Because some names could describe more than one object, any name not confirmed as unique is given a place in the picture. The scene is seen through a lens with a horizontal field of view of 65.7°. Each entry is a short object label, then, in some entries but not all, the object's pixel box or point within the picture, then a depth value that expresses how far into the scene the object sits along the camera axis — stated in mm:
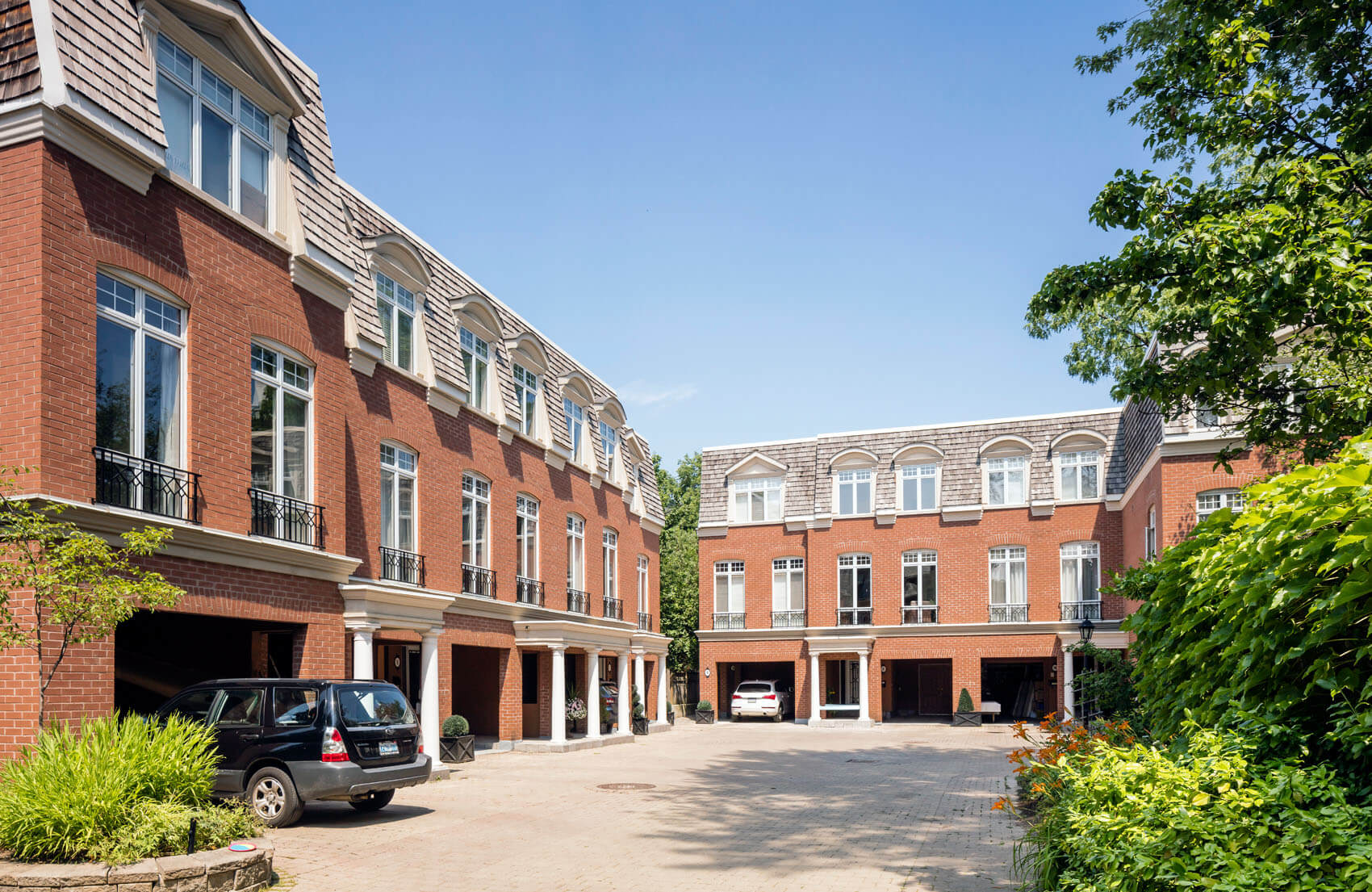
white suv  40031
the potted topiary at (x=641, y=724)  32219
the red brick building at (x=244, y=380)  11820
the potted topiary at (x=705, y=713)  40969
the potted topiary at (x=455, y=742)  20859
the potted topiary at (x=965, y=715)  36875
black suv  12758
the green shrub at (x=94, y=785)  8625
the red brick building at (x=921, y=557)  37469
